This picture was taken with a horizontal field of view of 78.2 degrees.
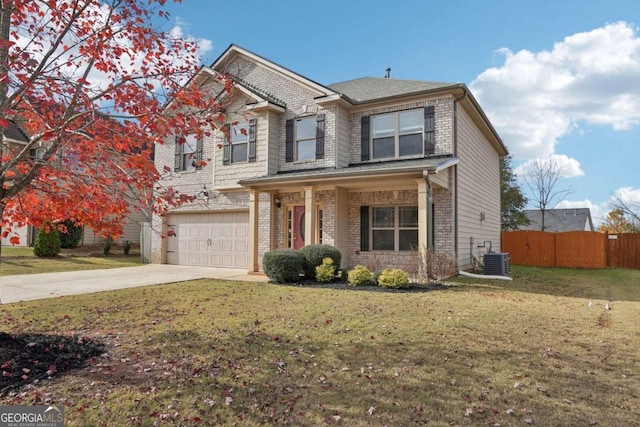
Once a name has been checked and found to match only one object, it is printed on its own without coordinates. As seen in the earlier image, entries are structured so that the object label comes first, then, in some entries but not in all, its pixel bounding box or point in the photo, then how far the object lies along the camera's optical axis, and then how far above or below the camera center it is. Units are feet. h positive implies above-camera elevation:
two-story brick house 39.14 +5.96
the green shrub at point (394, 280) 30.15 -3.86
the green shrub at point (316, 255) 35.53 -2.36
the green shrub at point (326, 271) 33.99 -3.63
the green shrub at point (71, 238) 66.03 -1.71
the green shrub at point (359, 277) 32.19 -3.89
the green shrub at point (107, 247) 65.92 -3.16
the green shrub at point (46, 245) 57.47 -2.50
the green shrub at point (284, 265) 34.58 -3.23
